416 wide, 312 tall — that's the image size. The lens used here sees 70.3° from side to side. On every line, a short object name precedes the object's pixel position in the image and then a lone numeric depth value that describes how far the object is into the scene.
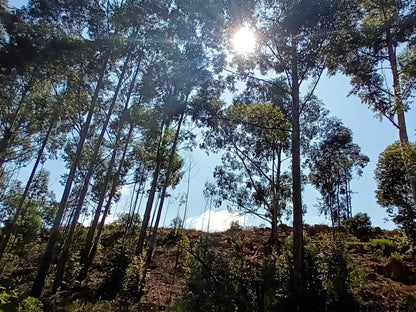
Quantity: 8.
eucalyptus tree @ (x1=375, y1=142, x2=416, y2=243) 9.40
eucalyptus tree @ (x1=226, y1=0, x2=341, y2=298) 7.64
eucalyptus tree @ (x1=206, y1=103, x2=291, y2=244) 9.29
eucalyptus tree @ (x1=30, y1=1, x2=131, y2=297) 10.95
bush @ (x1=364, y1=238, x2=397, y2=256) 12.00
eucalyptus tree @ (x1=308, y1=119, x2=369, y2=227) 14.98
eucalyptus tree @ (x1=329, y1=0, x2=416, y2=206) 8.89
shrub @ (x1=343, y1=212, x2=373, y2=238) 16.64
